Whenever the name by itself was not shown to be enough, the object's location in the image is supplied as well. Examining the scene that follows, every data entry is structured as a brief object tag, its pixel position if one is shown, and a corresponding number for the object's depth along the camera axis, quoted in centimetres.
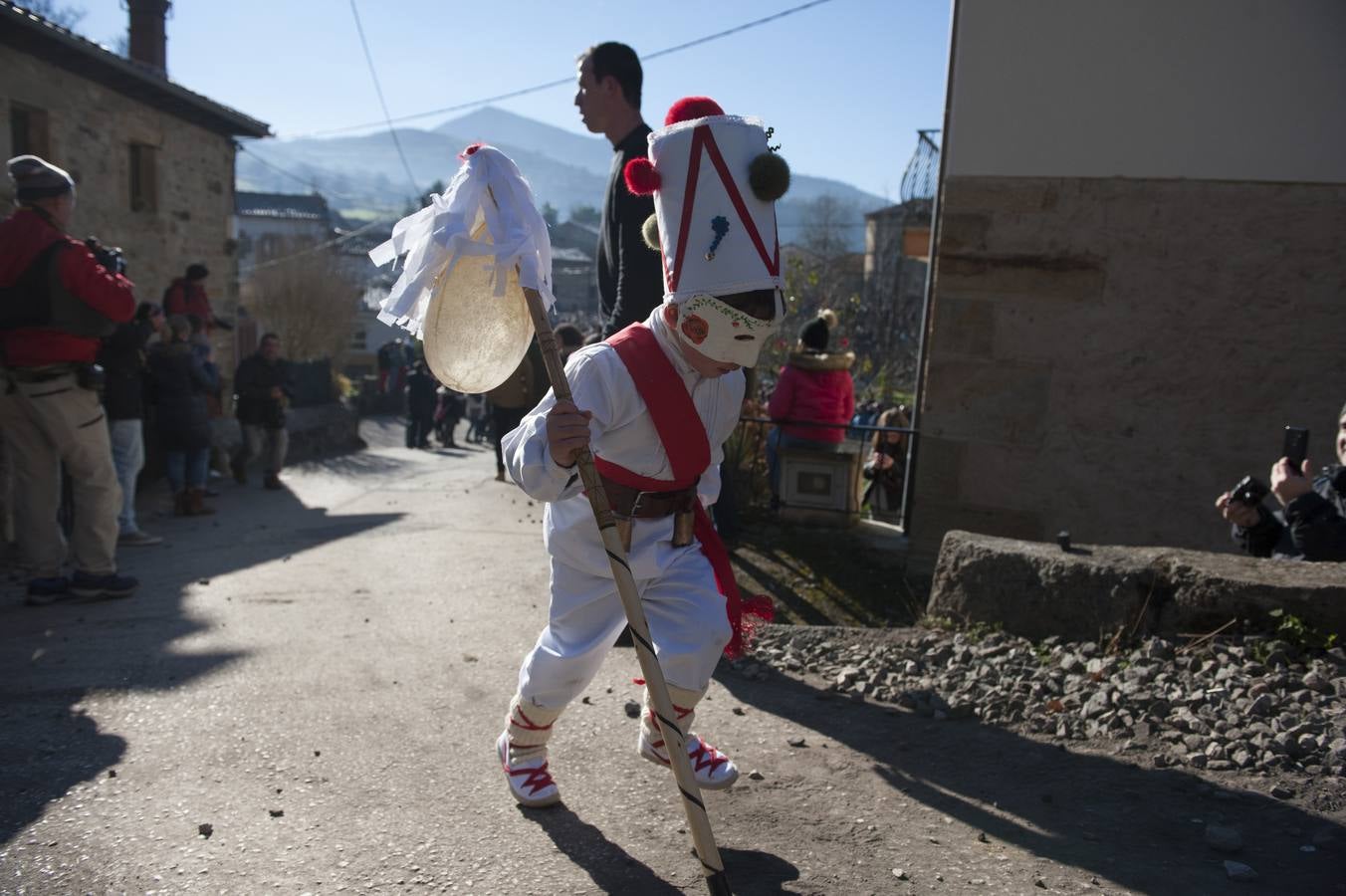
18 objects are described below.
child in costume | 314
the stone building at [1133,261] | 598
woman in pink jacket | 797
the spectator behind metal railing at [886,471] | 934
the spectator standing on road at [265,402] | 1192
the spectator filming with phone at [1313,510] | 462
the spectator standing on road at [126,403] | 744
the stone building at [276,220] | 4119
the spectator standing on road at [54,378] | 518
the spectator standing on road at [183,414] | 927
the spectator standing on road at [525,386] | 441
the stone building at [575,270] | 5438
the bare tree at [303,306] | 3059
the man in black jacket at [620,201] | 433
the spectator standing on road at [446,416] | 2255
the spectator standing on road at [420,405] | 2065
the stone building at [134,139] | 1332
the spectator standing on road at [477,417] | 2477
